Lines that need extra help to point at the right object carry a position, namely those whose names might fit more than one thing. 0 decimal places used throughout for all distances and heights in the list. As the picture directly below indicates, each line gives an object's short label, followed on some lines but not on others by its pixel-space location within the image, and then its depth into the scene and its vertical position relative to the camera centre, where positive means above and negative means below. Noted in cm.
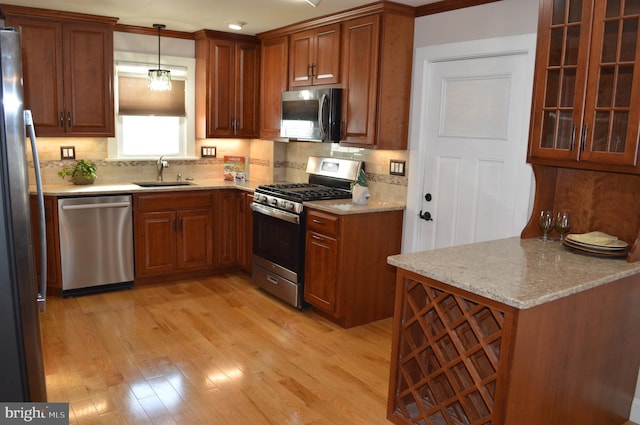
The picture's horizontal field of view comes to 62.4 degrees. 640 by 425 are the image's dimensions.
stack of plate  266 -49
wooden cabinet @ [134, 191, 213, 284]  479 -93
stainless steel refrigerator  203 -43
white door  332 -4
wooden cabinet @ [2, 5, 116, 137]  441 +52
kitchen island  214 -86
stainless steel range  429 -71
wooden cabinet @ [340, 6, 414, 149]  389 +49
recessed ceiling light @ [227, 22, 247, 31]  469 +98
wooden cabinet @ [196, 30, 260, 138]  518 +50
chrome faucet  528 -33
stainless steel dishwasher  443 -95
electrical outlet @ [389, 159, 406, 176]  420 -21
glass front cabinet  244 +29
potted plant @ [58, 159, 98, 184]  477 -38
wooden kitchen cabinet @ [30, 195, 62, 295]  433 -90
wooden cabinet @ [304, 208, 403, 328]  393 -95
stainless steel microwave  425 +20
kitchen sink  511 -49
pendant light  474 +48
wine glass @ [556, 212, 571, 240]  290 -42
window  508 +21
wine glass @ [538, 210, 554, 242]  297 -42
